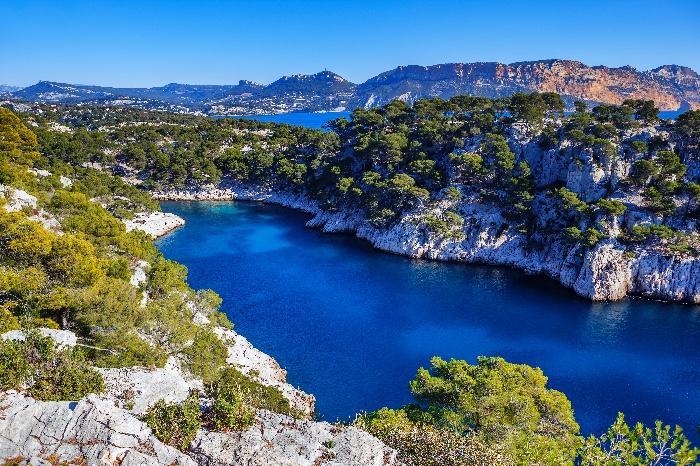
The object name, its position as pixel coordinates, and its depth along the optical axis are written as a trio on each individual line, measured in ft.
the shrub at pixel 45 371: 45.21
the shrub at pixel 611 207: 166.61
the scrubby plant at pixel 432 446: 47.21
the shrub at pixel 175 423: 42.39
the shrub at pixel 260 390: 75.17
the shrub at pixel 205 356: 83.11
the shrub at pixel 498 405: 64.49
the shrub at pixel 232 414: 45.55
